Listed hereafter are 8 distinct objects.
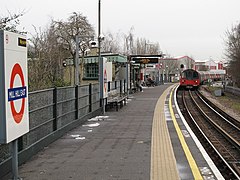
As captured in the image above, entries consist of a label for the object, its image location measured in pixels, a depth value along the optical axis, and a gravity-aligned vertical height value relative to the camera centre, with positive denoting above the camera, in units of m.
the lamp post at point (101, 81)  16.75 -0.26
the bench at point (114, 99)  19.94 -1.29
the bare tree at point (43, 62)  19.21 +0.84
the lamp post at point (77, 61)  19.93 +0.72
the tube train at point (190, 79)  53.19 -0.56
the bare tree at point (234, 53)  46.41 +2.74
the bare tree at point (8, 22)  13.13 +1.77
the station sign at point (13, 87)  5.25 -0.17
